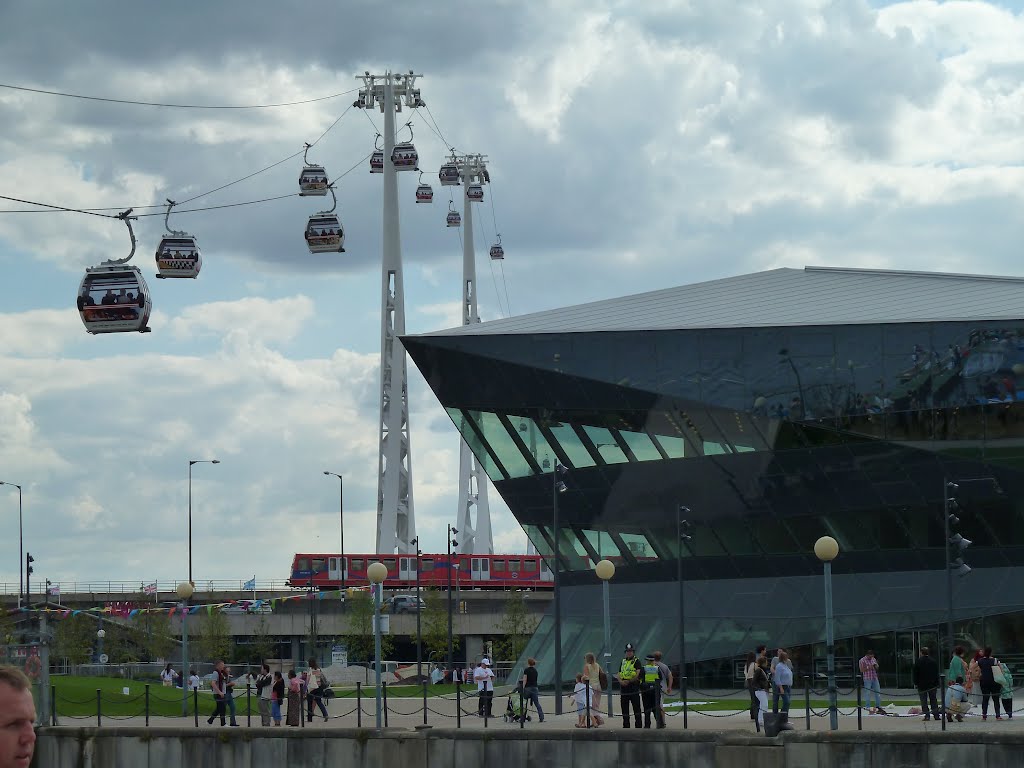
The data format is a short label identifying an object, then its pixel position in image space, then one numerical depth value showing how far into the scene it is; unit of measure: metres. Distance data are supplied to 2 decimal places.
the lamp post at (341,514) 101.62
